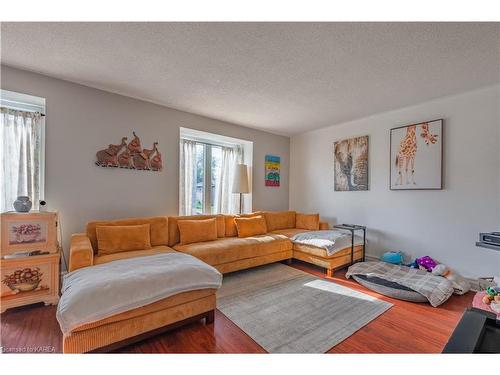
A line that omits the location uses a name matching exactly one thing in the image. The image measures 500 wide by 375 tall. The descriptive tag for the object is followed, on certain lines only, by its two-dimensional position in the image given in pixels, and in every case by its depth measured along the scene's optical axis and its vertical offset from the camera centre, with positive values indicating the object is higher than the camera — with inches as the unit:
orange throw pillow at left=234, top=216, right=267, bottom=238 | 148.3 -25.7
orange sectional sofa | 61.0 -32.6
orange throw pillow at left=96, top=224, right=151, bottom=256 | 102.8 -24.4
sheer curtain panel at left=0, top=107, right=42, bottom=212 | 101.5 +13.0
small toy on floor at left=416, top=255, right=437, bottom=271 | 121.8 -39.6
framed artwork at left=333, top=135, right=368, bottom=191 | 157.8 +17.2
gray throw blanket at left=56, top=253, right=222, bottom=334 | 56.2 -28.2
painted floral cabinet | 84.4 -28.2
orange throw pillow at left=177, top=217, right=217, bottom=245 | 126.3 -25.0
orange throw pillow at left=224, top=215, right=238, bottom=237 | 149.5 -25.9
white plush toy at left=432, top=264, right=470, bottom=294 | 104.7 -42.5
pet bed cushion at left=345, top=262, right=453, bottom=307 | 95.3 -42.6
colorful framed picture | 195.8 +14.7
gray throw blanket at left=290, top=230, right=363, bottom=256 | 128.3 -30.6
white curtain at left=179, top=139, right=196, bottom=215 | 157.6 +7.3
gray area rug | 70.6 -46.6
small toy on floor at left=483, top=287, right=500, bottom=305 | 71.4 -33.9
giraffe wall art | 125.2 +18.6
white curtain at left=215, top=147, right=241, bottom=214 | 180.5 +2.0
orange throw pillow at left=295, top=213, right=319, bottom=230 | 169.9 -25.5
